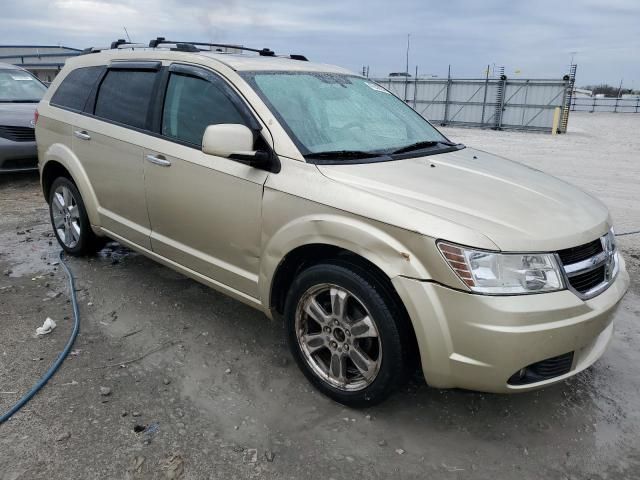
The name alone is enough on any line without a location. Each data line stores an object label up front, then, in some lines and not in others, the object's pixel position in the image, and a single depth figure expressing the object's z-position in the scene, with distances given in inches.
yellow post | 858.8
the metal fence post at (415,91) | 1075.5
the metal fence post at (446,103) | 1026.7
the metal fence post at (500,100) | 950.4
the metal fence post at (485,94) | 975.6
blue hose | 109.3
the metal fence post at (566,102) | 871.1
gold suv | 92.2
